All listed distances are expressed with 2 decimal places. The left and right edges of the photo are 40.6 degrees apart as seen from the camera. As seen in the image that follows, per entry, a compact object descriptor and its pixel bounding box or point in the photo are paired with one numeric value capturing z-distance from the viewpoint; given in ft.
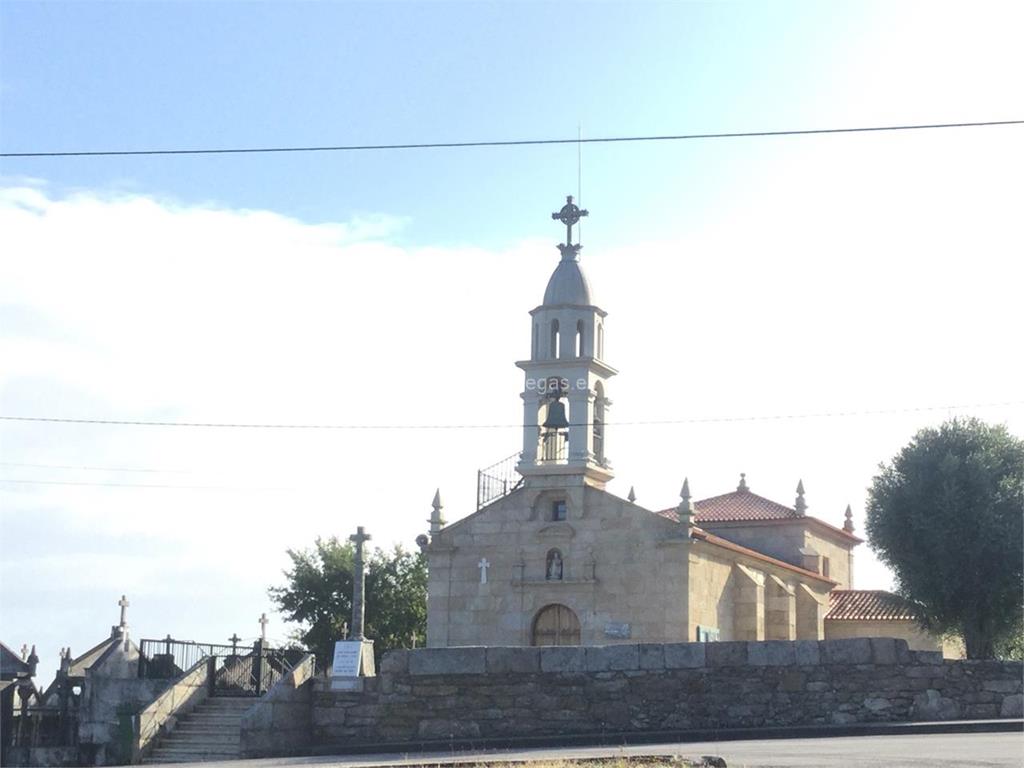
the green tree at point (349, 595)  180.04
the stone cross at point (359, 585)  89.51
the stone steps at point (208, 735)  88.53
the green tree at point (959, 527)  122.21
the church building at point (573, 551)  126.31
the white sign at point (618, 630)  126.00
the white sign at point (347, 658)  82.02
